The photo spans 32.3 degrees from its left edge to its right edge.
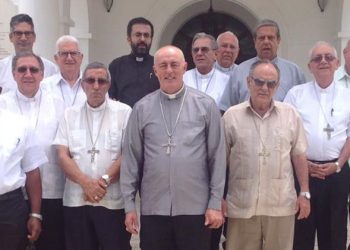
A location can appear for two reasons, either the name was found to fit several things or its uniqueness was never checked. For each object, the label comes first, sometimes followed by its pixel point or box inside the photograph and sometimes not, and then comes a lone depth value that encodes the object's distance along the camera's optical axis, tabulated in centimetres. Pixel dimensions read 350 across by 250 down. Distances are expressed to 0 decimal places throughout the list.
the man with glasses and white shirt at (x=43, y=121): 443
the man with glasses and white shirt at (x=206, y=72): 531
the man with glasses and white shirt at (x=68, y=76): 485
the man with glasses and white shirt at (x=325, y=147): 469
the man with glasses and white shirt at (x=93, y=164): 426
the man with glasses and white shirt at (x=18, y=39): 529
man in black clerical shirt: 541
